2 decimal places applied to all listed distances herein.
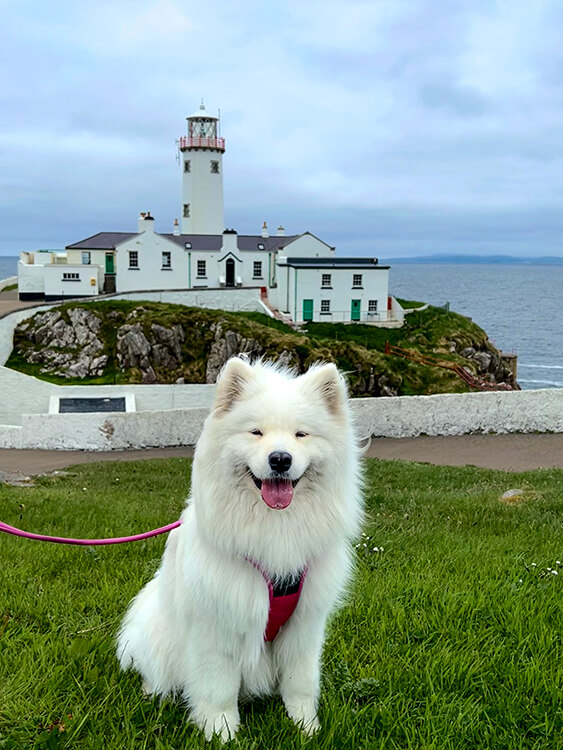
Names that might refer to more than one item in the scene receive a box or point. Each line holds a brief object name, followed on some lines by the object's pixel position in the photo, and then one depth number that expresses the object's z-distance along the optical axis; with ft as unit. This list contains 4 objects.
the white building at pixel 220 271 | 147.13
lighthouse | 174.09
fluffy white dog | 8.48
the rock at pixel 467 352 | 139.13
